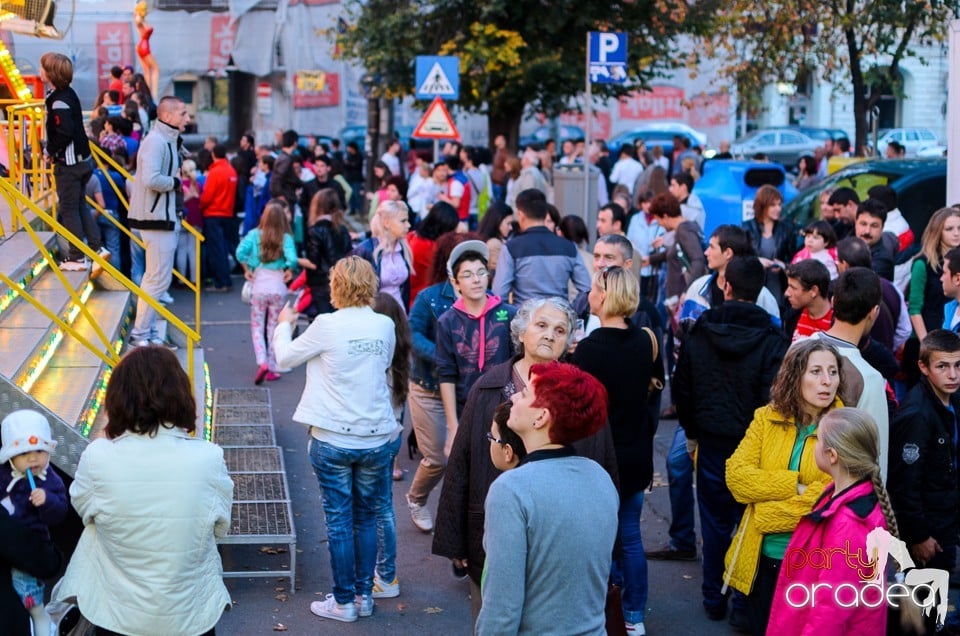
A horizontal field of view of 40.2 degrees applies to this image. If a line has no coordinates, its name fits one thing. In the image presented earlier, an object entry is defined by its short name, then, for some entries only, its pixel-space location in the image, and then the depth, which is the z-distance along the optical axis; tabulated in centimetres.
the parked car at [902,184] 1366
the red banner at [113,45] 2822
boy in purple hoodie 734
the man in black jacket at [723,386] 665
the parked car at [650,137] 3812
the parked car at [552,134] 3872
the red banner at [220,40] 2958
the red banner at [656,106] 4272
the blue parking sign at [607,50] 1574
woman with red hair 397
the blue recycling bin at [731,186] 1593
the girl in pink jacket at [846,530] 489
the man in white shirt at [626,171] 2108
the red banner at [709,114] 4284
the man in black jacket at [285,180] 1739
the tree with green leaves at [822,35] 1828
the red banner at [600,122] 4288
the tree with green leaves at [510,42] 2289
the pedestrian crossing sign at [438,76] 1764
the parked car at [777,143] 4038
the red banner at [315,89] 3291
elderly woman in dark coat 536
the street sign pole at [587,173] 1537
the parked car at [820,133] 4115
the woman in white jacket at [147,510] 449
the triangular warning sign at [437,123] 1731
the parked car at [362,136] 3428
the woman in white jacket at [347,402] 654
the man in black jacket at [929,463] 622
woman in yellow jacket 579
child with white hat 485
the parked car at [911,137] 4034
